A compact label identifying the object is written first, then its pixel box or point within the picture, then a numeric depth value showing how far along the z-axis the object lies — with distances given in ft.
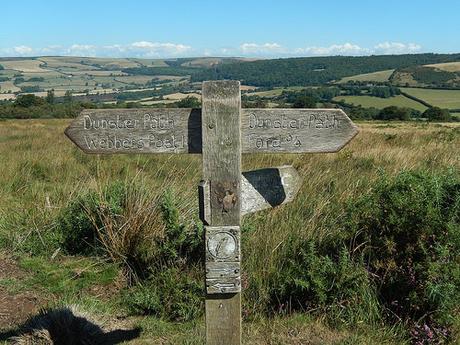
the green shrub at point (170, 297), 11.23
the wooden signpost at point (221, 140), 7.43
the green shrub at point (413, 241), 9.84
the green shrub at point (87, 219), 14.51
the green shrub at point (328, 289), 10.57
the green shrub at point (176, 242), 12.66
